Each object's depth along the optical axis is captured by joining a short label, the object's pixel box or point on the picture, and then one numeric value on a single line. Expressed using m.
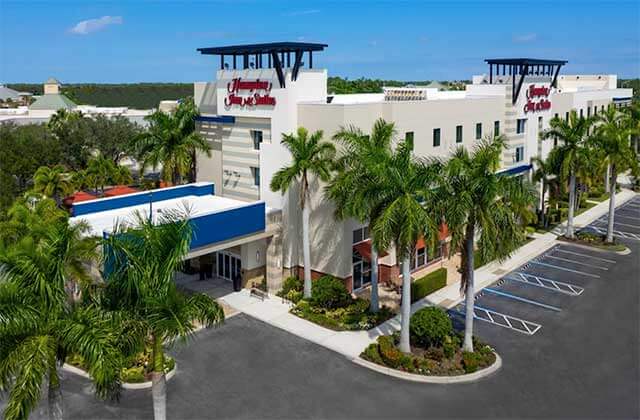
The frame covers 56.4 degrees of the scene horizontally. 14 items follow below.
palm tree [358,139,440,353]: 24.05
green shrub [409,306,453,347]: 26.73
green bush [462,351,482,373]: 25.45
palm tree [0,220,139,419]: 13.66
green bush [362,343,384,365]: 26.41
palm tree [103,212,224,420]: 15.52
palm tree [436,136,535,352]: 24.36
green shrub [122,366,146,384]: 24.30
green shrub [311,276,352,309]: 32.06
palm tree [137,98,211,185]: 39.69
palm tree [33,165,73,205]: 46.22
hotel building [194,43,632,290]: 34.31
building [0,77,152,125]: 81.94
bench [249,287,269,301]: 34.47
